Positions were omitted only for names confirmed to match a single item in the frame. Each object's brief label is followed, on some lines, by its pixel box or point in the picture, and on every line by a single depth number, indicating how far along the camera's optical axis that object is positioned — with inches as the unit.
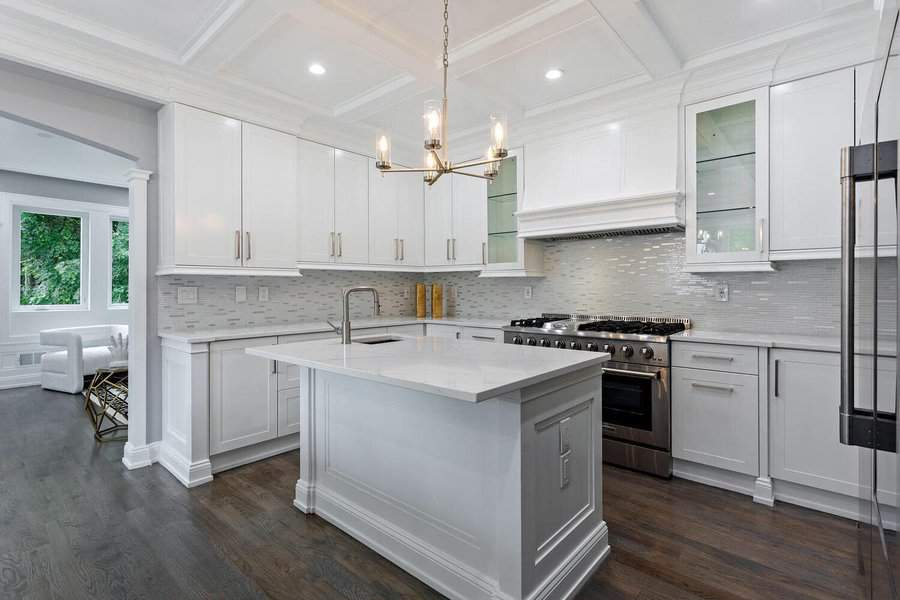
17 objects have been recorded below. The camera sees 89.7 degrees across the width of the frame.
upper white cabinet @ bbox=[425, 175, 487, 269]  173.2
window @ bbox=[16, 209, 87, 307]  235.9
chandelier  78.7
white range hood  123.9
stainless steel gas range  116.9
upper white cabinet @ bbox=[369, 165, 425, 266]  176.1
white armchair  212.1
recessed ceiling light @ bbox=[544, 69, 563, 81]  121.3
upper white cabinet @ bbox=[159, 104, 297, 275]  122.4
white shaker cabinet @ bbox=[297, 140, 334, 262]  153.1
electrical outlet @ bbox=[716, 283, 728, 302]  127.4
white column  124.5
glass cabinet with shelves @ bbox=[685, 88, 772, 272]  113.3
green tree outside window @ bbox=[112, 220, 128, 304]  270.8
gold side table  153.2
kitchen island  64.5
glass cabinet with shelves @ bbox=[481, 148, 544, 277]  159.2
